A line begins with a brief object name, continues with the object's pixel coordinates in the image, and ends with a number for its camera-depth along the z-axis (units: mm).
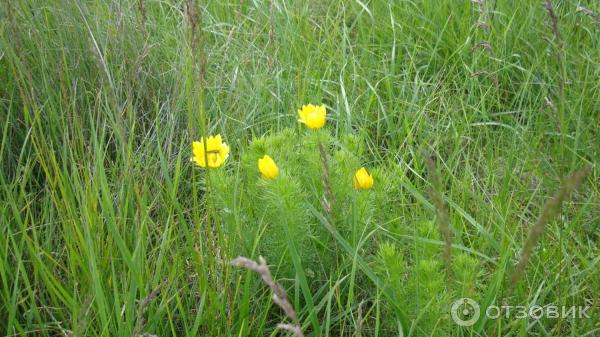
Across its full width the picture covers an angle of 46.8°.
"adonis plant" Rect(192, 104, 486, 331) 1389
